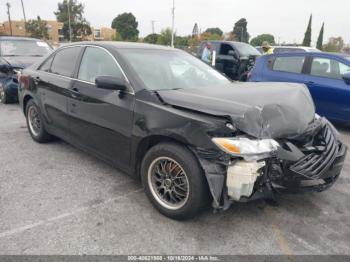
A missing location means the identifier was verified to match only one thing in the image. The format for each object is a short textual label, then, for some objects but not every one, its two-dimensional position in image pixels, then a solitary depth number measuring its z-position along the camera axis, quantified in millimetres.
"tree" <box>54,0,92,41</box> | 67000
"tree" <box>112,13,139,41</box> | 86688
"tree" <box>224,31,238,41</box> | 74525
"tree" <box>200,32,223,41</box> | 55275
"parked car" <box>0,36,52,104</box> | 7859
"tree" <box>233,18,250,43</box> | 79069
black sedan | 2582
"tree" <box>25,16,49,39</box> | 58000
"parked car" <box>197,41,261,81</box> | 11289
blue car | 6086
